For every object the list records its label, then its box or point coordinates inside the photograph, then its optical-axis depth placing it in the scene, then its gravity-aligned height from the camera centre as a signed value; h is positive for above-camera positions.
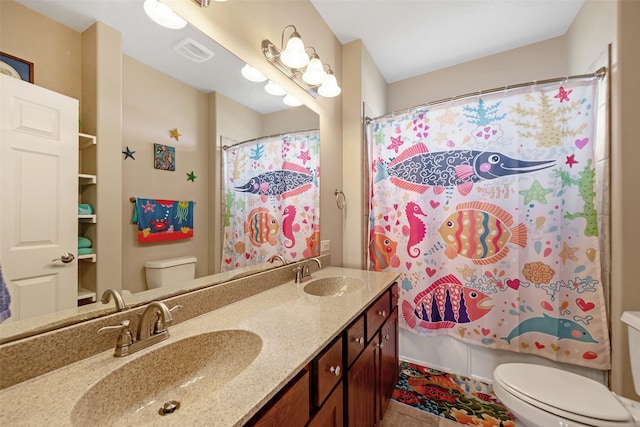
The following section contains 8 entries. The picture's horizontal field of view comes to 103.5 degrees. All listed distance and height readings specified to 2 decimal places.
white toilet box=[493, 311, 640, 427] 0.99 -0.79
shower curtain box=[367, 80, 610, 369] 1.48 -0.05
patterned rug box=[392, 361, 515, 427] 1.51 -1.22
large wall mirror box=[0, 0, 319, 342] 0.74 +0.36
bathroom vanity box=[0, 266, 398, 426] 0.52 -0.41
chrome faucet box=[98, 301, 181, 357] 0.70 -0.35
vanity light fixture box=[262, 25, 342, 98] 1.38 +0.88
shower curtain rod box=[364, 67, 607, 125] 1.42 +0.79
